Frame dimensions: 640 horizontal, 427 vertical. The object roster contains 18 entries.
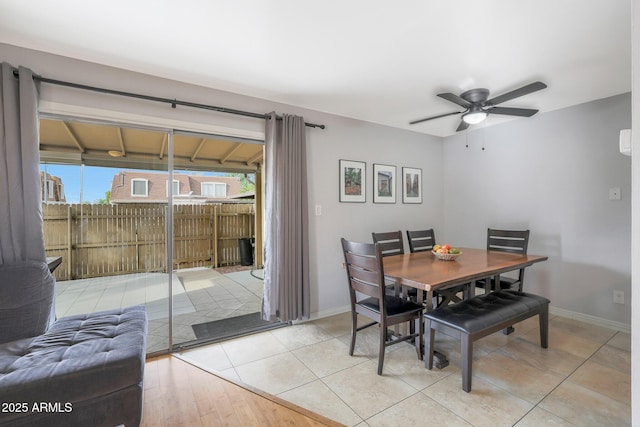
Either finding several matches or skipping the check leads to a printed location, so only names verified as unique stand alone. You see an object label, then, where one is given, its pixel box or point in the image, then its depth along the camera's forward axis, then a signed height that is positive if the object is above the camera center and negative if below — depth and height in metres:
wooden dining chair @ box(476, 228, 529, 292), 3.02 -0.43
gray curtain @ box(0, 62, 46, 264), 1.86 +0.26
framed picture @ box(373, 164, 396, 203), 3.74 +0.34
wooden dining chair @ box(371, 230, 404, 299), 3.00 -0.39
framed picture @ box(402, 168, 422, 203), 4.04 +0.34
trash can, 6.18 -0.97
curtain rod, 2.02 +0.93
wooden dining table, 1.99 -0.50
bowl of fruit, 2.62 -0.43
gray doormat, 2.82 -1.27
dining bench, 1.93 -0.82
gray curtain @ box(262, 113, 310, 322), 2.85 -0.15
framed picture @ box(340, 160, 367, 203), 3.43 +0.34
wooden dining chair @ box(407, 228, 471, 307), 2.80 -0.44
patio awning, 2.27 +0.59
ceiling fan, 2.40 +0.94
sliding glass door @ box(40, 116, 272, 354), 2.35 -0.18
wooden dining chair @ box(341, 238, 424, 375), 2.06 -0.77
